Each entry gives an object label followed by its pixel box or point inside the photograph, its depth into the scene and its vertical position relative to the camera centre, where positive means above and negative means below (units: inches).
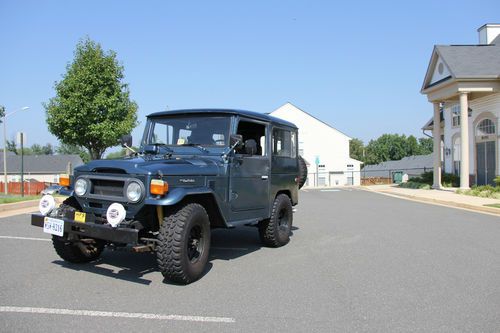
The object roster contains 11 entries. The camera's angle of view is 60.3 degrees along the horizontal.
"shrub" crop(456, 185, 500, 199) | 654.3 -40.3
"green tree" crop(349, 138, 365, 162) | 4249.5 +172.0
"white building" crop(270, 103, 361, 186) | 2060.8 +113.4
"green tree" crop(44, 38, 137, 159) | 717.3 +110.7
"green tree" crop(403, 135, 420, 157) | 4165.8 +195.4
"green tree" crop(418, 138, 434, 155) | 4216.8 +219.1
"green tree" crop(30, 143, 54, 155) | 5044.3 +244.2
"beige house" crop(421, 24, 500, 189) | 746.8 +128.0
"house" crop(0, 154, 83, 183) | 2519.7 +19.6
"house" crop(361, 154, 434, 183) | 2601.4 +21.6
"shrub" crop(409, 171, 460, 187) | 865.6 -26.8
